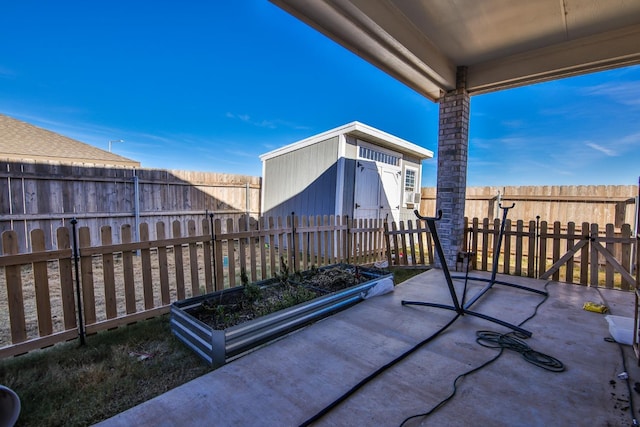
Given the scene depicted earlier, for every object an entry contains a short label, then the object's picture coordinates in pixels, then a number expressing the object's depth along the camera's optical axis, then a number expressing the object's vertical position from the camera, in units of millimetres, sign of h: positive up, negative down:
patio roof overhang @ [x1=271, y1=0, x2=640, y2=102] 3068 +2104
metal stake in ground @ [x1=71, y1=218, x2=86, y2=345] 2357 -730
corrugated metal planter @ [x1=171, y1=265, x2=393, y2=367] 1973 -1025
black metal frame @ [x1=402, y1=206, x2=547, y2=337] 2491 -1166
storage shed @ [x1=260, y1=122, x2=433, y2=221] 6551 +623
